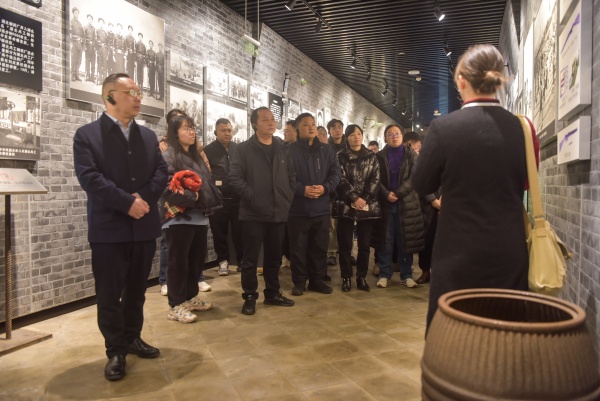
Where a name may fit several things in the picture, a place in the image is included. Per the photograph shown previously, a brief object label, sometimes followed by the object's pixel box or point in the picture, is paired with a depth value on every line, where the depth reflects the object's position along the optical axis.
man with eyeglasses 2.67
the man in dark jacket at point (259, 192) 4.01
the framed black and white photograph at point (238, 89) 7.16
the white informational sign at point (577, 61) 2.10
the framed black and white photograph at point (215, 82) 6.52
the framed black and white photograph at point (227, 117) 6.57
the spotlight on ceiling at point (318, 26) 7.71
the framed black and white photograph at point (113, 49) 4.31
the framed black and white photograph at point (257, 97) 7.76
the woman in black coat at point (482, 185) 1.65
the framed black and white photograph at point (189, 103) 5.79
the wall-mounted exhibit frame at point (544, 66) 3.04
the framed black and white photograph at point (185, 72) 5.79
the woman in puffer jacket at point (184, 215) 3.62
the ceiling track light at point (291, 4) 6.77
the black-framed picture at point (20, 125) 3.61
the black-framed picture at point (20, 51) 3.58
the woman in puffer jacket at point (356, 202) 4.73
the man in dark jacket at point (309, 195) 4.52
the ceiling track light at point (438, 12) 6.95
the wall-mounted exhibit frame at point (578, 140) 2.09
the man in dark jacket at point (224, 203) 5.77
